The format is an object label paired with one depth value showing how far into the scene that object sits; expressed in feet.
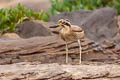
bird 39.22
